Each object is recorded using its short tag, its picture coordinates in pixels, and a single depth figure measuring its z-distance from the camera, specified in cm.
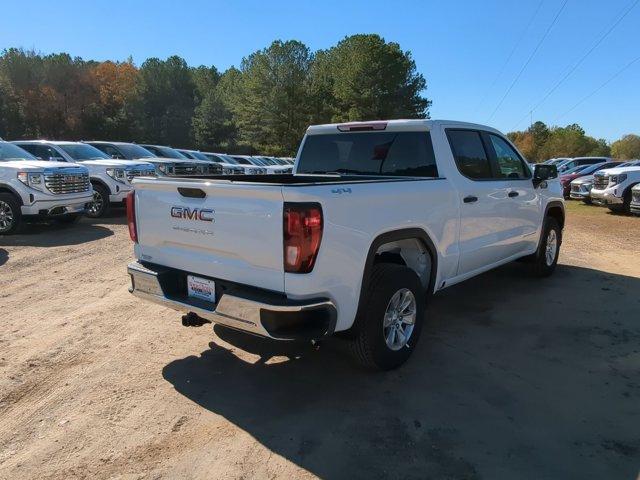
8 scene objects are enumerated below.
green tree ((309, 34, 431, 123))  5525
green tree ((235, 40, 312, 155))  5947
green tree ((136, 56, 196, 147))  6632
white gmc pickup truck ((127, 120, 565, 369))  325
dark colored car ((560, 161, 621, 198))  2130
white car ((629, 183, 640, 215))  1377
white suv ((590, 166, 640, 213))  1501
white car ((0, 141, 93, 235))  1000
